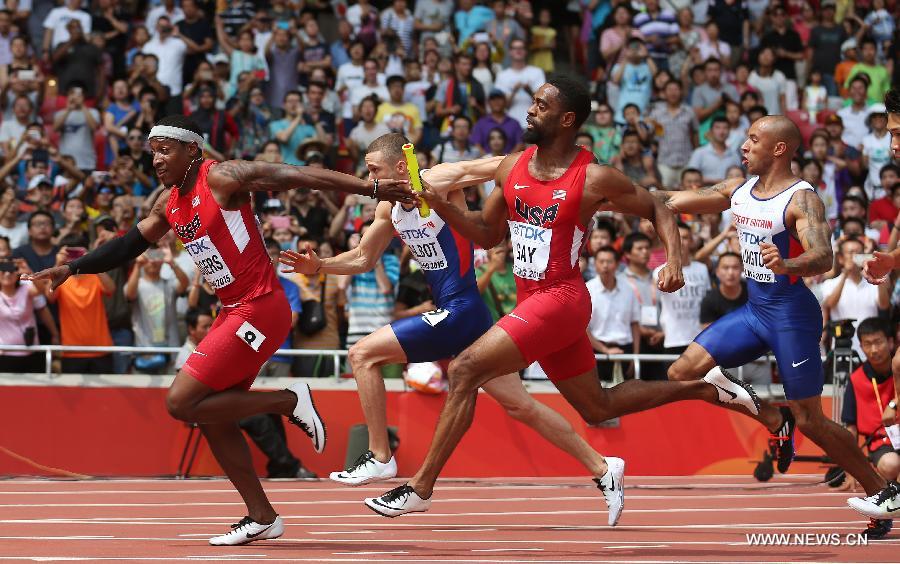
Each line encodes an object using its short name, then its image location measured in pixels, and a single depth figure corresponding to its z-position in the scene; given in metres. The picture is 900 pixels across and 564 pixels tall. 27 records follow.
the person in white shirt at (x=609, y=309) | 16.14
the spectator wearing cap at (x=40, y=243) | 15.63
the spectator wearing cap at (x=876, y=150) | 20.28
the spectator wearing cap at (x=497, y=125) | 19.84
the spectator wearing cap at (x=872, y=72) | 22.41
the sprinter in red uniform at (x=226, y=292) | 9.70
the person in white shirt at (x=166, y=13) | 21.61
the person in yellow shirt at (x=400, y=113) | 19.70
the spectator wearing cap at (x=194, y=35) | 20.94
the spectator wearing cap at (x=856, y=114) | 21.33
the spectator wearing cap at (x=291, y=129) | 19.41
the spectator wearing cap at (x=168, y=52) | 20.69
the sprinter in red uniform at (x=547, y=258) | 9.45
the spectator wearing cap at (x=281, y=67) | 20.83
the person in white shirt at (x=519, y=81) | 20.92
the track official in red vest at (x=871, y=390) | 13.35
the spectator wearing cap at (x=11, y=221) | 16.71
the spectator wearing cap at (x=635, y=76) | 21.28
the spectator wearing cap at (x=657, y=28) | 22.19
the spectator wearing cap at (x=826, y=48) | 23.33
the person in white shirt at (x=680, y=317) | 16.19
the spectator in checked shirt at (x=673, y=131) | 20.28
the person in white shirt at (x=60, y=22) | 21.02
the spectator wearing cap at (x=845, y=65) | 22.83
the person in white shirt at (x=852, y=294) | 15.92
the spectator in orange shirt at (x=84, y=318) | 15.73
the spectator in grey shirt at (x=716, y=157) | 19.92
